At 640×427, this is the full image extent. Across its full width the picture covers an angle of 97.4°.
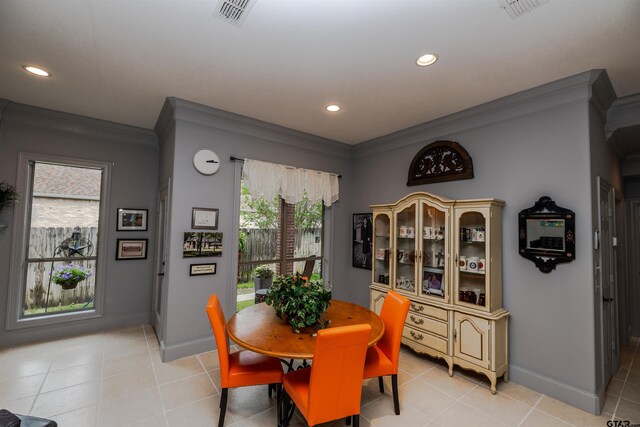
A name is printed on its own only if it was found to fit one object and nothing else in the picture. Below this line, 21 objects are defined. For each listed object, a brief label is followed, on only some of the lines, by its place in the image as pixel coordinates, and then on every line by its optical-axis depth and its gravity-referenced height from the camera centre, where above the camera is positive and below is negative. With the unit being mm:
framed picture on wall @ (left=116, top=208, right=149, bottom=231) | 4094 +49
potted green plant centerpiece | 2137 -586
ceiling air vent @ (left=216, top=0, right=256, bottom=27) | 1748 +1380
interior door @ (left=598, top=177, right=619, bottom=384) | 2652 -450
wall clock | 3305 +742
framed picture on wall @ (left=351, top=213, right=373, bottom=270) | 4441 -214
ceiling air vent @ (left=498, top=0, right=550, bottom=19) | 1711 +1391
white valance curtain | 3713 +627
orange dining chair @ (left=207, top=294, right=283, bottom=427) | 2023 -1070
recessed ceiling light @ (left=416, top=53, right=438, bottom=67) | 2254 +1392
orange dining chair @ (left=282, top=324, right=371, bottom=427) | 1640 -922
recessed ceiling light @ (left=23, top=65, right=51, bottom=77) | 2563 +1395
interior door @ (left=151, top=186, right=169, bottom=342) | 3438 -555
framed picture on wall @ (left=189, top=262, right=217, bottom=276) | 3264 -530
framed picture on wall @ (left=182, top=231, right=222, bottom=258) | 3230 -238
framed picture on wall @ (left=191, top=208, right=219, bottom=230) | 3287 +67
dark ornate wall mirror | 2535 -23
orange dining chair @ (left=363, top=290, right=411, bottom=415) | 2229 -1044
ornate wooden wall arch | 3342 +826
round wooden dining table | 1826 -793
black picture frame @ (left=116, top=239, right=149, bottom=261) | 4085 -391
